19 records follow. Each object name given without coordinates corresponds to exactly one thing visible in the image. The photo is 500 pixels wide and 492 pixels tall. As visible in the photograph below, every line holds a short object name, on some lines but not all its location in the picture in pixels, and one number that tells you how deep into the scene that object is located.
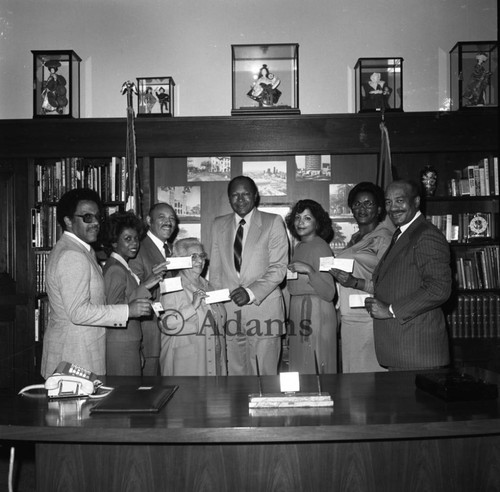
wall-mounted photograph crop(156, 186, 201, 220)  5.67
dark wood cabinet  5.14
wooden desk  2.15
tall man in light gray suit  4.16
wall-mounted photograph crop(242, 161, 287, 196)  5.62
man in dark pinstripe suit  3.10
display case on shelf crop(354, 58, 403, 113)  5.24
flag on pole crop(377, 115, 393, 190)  4.89
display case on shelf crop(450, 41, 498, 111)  5.17
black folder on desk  2.09
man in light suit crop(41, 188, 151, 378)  2.96
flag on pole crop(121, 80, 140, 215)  4.84
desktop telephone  2.29
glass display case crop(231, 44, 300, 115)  5.18
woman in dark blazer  3.48
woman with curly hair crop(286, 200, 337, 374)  4.12
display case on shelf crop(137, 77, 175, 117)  5.28
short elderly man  3.97
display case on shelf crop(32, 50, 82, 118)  5.20
